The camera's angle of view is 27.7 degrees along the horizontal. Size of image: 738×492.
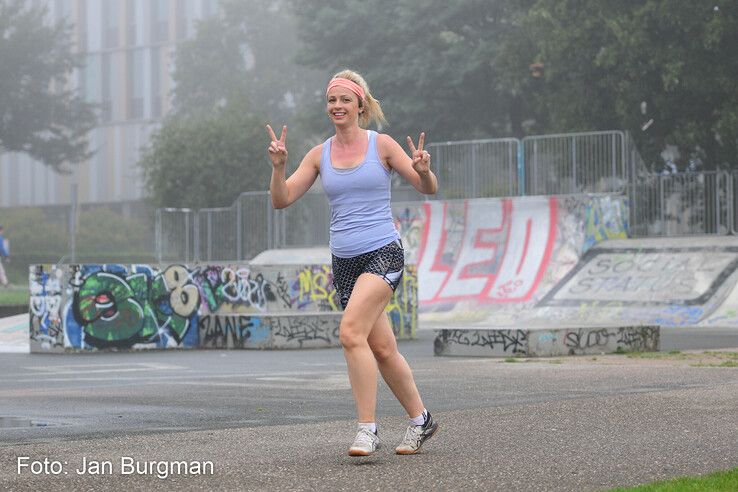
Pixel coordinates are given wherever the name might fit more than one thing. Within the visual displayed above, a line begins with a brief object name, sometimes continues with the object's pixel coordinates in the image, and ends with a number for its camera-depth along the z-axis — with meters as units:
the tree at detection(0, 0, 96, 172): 69.19
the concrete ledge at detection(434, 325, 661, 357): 16.98
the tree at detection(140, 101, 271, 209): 47.72
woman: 7.28
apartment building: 84.81
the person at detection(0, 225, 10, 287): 43.91
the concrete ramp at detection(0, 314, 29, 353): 22.01
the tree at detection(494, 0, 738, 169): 34.09
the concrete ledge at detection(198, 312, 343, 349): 21.06
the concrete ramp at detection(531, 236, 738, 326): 27.11
